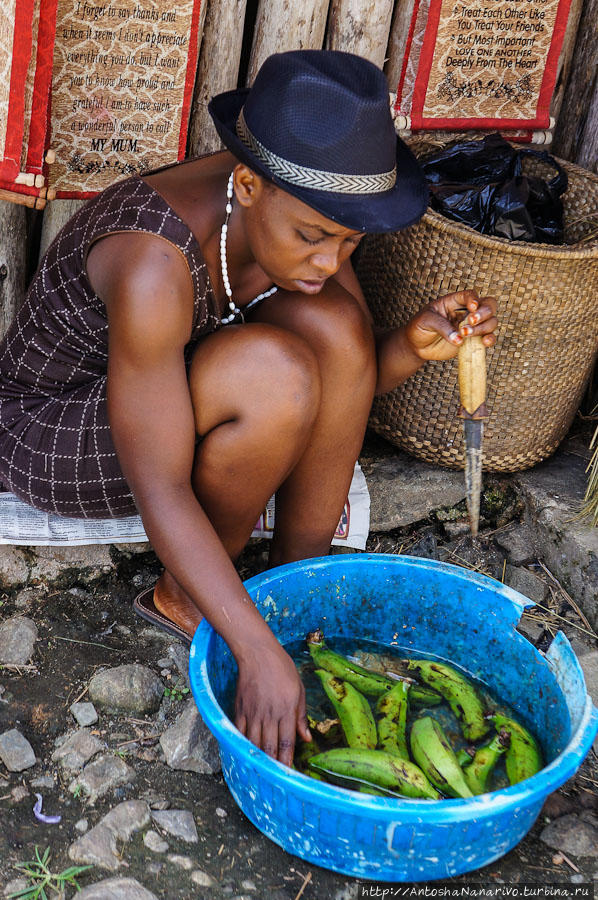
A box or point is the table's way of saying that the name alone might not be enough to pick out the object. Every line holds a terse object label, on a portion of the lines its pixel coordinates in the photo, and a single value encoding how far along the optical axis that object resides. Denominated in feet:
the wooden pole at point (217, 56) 7.86
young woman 4.97
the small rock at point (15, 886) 4.98
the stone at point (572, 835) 5.51
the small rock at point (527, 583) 7.92
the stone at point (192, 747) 5.88
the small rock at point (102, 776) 5.68
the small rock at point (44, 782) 5.70
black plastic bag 8.11
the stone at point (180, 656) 6.75
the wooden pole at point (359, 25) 8.21
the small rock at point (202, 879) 5.14
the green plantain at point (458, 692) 6.12
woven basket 7.58
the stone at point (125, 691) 6.33
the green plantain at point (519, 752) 5.59
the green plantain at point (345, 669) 6.36
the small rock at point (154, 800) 5.62
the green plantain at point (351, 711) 5.78
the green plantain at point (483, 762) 5.53
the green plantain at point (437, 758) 5.41
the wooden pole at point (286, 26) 7.98
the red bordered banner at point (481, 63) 8.27
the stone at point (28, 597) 7.19
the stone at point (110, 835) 5.20
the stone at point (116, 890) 4.93
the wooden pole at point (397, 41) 8.45
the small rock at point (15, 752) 5.78
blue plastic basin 4.60
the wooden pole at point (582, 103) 9.00
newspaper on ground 7.14
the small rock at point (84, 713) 6.19
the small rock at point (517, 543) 8.25
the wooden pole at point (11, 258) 8.04
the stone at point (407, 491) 8.40
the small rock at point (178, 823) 5.42
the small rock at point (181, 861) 5.23
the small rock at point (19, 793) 5.58
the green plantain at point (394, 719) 5.77
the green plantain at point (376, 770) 5.28
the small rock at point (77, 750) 5.87
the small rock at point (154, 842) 5.31
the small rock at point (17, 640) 6.66
